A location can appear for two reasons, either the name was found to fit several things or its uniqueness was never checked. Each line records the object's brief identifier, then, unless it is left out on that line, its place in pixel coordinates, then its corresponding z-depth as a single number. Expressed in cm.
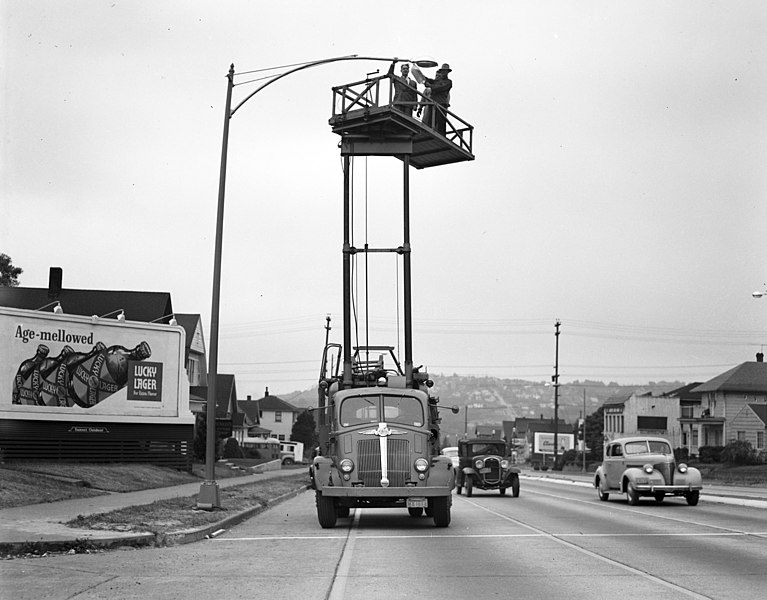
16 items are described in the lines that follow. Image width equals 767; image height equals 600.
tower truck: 1880
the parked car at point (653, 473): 2688
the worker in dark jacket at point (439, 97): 2597
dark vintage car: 3409
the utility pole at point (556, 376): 8134
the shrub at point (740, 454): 6988
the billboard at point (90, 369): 3316
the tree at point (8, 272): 6041
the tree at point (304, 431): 11506
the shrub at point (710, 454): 7710
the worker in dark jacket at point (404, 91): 2459
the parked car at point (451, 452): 4964
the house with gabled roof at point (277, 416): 12569
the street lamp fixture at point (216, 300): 2041
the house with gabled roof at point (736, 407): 8138
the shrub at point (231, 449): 6834
